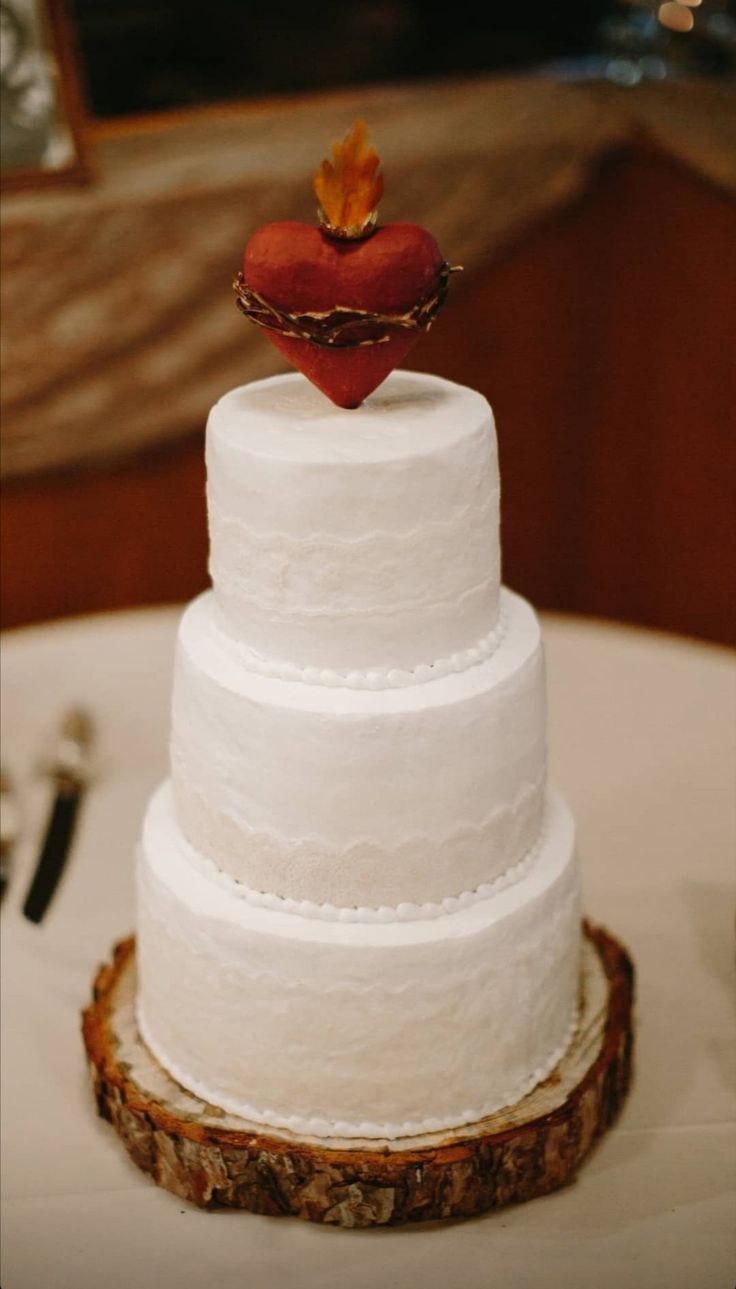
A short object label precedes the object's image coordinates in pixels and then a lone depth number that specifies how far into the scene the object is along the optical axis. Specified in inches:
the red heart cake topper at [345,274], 53.2
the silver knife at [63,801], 82.4
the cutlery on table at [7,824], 84.6
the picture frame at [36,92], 89.7
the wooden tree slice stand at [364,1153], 59.5
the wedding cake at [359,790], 55.4
